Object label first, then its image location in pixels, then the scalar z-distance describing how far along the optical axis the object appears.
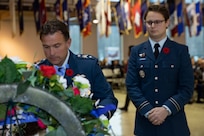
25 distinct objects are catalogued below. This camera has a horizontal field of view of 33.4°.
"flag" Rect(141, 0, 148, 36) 12.28
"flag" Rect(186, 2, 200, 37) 13.34
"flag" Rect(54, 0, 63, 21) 12.33
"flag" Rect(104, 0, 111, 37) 12.09
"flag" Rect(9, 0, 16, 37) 11.91
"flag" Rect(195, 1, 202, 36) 13.19
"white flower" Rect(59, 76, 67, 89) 1.03
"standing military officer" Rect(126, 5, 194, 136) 2.14
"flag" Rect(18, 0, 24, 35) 12.62
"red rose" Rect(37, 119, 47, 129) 0.96
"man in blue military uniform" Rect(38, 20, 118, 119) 1.56
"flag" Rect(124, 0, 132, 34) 12.14
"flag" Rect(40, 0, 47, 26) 12.21
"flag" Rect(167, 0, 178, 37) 12.99
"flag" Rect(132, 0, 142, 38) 12.31
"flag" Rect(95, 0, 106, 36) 12.11
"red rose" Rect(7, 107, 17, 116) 0.99
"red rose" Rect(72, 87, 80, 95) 1.03
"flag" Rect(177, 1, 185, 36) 12.84
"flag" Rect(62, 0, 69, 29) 12.04
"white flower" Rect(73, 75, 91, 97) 1.12
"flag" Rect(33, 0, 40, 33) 12.42
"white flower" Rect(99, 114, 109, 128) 1.02
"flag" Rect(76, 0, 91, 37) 12.05
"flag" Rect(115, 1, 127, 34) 12.31
